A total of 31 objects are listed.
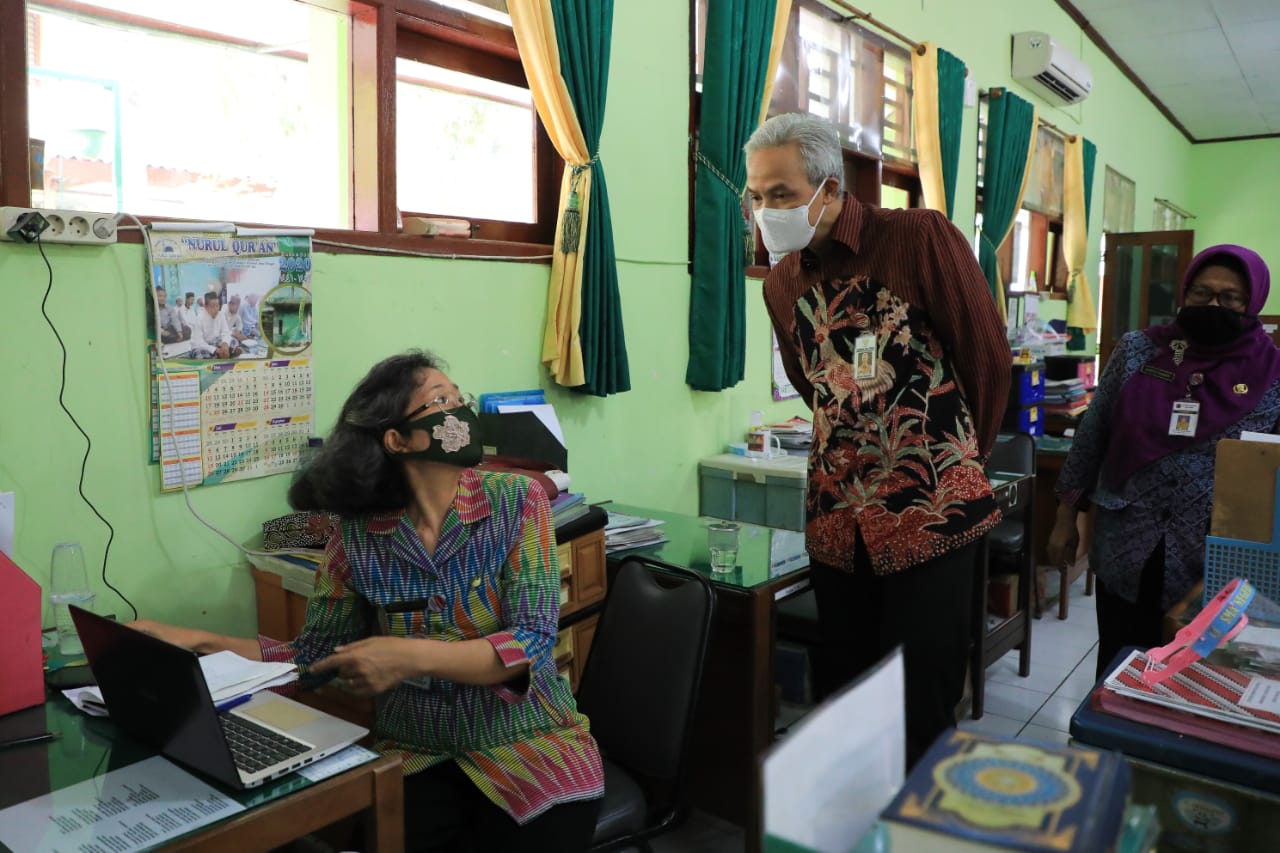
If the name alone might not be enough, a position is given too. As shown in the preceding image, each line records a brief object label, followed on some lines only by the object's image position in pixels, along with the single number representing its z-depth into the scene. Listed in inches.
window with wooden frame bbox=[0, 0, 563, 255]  74.3
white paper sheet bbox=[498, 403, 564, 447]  103.9
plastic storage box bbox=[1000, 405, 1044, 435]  183.5
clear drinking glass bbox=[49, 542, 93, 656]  70.0
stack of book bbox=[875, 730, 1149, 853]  20.1
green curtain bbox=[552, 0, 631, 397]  105.9
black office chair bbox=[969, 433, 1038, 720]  125.6
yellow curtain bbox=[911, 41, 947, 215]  185.2
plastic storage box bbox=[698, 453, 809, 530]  123.4
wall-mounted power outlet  67.1
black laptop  44.2
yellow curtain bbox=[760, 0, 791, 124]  137.0
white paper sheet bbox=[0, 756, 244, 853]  41.1
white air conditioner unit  223.8
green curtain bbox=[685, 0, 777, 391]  128.3
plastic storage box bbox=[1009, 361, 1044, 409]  182.1
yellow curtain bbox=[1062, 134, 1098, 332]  275.9
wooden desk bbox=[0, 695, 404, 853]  42.8
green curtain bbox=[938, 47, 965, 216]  189.9
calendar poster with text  79.3
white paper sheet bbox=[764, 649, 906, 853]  19.5
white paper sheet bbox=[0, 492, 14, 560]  65.0
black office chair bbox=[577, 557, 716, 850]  62.9
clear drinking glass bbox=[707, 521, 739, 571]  89.4
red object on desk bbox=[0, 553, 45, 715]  55.9
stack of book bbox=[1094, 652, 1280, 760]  43.0
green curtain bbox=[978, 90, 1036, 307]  217.9
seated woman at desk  57.8
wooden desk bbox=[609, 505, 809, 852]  84.0
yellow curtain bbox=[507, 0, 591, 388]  103.6
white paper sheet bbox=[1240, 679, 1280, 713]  44.7
